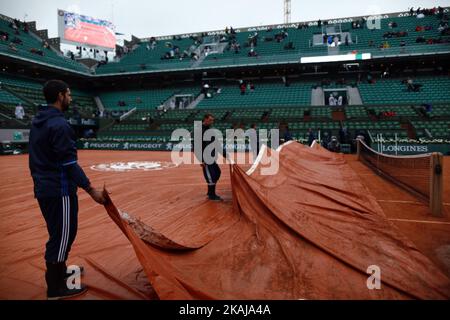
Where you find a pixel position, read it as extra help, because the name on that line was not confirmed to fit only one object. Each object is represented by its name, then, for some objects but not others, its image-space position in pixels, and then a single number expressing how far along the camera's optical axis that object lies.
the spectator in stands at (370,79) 28.76
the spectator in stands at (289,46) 32.16
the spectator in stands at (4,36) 28.86
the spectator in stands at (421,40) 28.02
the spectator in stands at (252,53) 32.25
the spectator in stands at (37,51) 30.08
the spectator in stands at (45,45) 35.56
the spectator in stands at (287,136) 15.61
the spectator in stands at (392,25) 32.57
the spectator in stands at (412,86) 25.77
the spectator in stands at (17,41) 29.92
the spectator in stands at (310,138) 18.18
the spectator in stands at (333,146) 18.55
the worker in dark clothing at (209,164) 6.39
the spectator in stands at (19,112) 21.78
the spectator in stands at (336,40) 30.79
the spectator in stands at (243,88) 30.80
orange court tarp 2.56
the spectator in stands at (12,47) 26.27
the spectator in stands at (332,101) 26.51
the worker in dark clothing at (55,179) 2.53
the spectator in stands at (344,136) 19.28
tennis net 5.36
